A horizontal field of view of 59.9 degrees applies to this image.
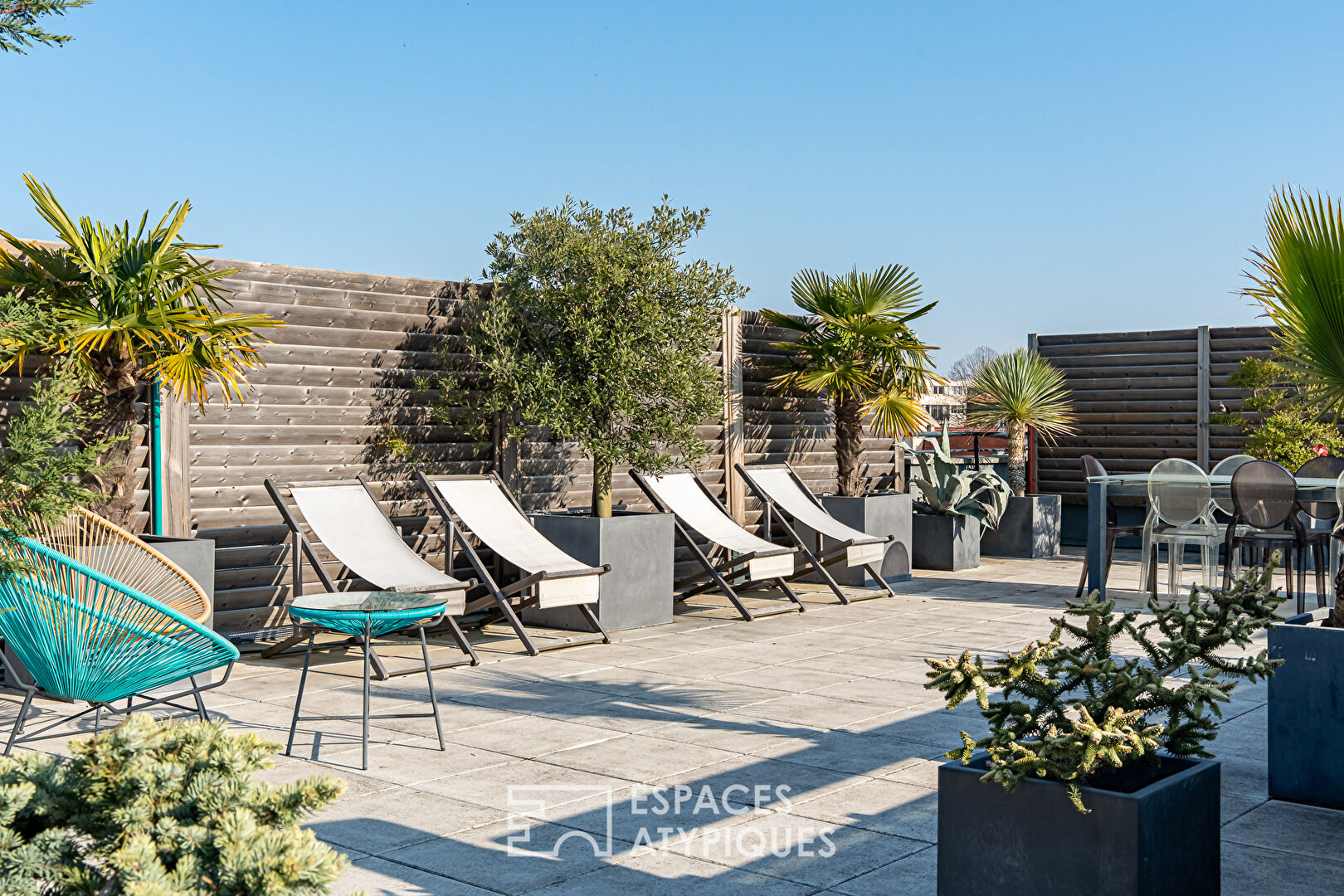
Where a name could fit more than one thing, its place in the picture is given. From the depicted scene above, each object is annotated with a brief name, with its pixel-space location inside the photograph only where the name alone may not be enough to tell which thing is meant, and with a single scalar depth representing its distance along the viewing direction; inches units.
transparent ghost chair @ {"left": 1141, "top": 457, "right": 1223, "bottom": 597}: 319.6
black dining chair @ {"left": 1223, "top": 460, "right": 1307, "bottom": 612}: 303.1
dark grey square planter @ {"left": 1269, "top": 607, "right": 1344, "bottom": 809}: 144.1
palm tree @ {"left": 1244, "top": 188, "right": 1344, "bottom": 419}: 144.3
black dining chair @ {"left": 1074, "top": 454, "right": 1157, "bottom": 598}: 340.5
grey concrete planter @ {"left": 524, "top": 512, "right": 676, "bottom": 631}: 287.6
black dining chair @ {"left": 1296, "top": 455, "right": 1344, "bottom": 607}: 316.8
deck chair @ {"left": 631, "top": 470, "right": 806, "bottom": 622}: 303.0
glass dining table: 339.6
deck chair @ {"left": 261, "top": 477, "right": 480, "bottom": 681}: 234.1
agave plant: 424.2
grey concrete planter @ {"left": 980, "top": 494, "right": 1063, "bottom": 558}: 469.4
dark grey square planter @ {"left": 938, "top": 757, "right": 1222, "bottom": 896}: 91.4
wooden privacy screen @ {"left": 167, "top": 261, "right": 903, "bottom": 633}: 261.1
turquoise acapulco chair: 147.3
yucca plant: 496.1
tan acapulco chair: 192.7
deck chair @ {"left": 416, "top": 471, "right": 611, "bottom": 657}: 253.4
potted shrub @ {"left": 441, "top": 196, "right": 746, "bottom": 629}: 289.0
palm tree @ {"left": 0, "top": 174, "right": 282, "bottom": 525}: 209.0
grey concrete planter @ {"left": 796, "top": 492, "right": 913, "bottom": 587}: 376.5
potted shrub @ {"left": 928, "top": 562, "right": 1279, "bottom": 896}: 92.4
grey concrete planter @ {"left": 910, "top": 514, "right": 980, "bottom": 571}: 424.8
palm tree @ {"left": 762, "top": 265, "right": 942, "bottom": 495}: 375.6
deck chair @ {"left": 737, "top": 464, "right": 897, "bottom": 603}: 325.4
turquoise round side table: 166.2
